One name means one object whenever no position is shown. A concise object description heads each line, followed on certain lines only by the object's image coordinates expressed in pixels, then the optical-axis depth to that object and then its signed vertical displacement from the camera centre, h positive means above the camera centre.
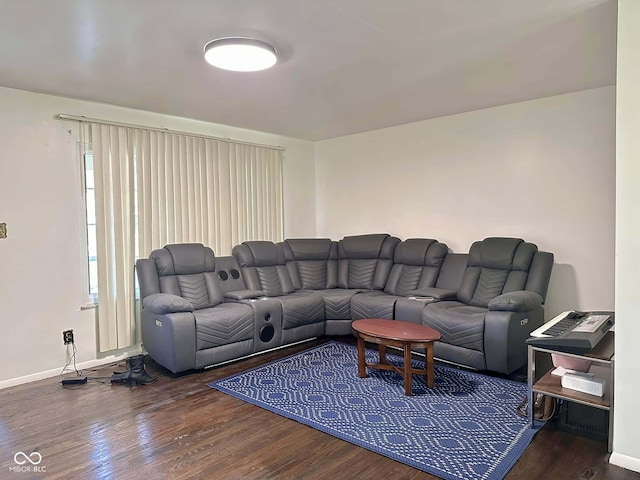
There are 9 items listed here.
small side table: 2.25 -0.96
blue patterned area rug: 2.27 -1.23
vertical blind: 3.92 +0.32
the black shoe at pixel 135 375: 3.42 -1.21
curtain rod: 3.71 +1.01
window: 3.87 +0.04
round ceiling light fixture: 2.53 +1.09
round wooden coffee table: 3.08 -0.85
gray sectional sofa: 3.44 -0.68
